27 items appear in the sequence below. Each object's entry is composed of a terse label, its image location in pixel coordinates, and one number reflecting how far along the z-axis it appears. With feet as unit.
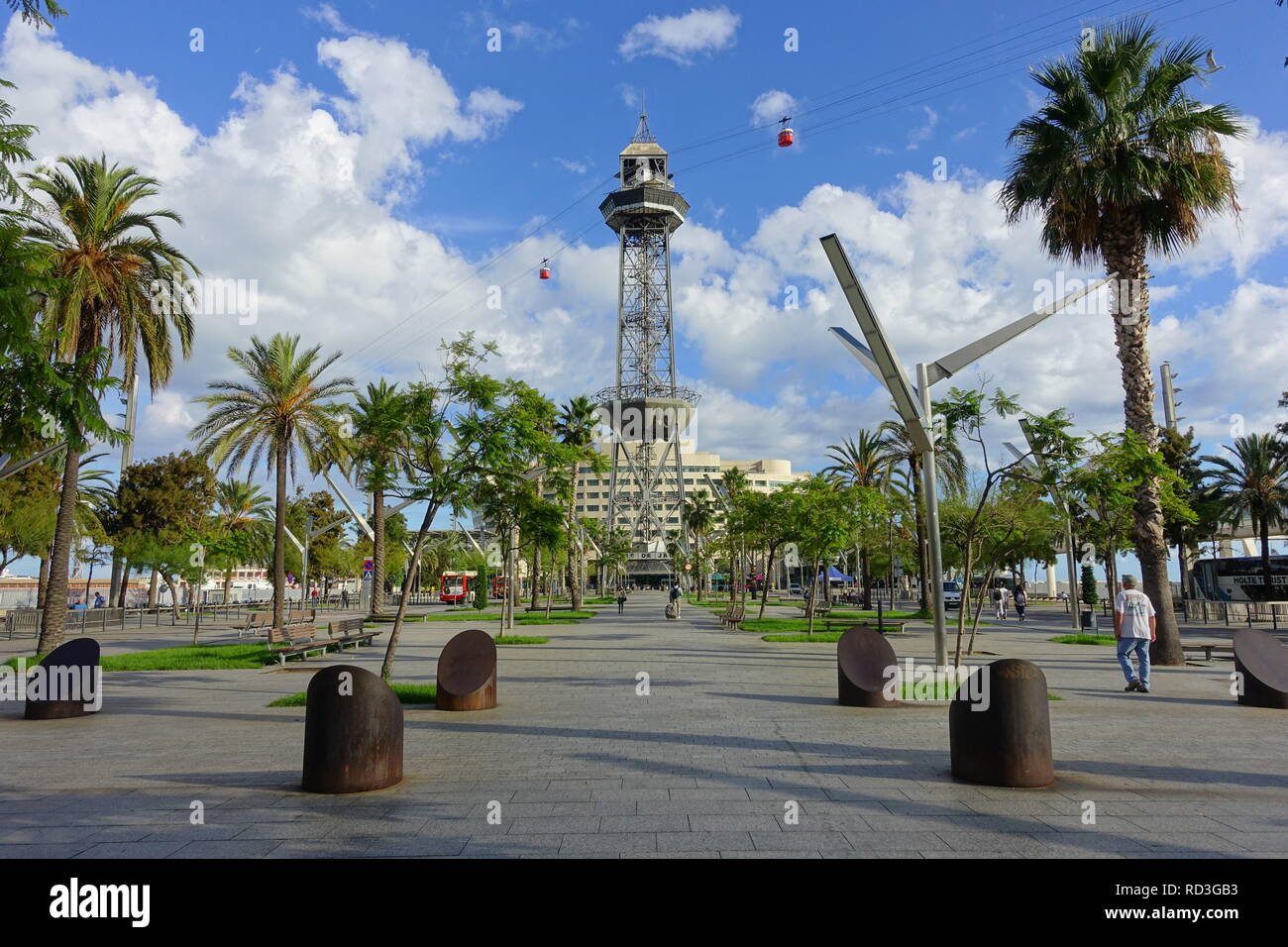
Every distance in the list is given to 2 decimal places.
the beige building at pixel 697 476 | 506.32
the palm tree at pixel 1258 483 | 126.52
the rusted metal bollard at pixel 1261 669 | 37.04
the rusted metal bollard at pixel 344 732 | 21.77
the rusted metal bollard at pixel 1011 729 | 21.76
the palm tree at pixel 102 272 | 58.49
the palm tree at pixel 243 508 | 191.11
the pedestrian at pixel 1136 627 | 41.04
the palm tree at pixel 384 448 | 40.19
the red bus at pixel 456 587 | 207.10
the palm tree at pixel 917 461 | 127.95
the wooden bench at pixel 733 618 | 101.50
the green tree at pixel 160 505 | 141.79
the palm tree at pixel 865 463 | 151.43
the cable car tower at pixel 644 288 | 335.88
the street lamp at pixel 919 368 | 35.29
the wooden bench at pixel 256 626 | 80.94
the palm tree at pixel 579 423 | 151.84
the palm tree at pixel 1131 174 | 49.11
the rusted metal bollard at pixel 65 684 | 35.50
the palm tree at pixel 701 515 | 252.62
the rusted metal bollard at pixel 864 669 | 37.01
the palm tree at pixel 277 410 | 76.28
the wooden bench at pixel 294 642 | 56.95
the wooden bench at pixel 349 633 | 67.60
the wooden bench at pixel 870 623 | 82.58
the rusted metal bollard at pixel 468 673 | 36.04
